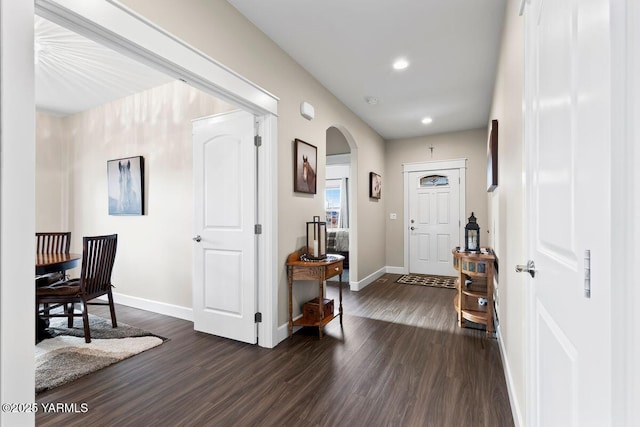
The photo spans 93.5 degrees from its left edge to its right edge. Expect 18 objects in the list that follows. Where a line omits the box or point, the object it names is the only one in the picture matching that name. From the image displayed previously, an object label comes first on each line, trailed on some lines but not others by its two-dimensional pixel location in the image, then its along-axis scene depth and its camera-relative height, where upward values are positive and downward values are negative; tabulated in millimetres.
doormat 4915 -1175
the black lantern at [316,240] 3025 -272
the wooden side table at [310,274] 2854 -585
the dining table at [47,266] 2613 -456
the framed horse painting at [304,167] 3031 +494
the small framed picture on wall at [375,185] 5191 +491
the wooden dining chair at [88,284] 2719 -674
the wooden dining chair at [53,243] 3492 -333
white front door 5523 -141
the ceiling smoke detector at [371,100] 3955 +1518
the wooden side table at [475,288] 2914 -818
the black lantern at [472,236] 3289 -264
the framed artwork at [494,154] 2832 +547
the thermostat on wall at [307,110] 3133 +1096
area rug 2230 -1167
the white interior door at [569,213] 561 -4
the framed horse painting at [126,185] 3779 +385
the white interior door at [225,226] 2738 -113
